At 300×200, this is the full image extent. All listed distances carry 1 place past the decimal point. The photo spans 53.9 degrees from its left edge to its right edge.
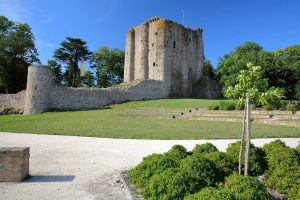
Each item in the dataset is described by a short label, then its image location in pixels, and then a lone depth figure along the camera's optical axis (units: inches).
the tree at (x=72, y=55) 1900.8
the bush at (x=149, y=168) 241.9
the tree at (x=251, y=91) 233.9
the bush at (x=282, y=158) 250.2
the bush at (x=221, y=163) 248.8
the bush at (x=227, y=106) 978.1
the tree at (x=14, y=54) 1674.5
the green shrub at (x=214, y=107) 1002.0
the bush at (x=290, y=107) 916.0
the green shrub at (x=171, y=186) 194.1
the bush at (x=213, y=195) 158.2
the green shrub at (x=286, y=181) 216.1
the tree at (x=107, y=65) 2276.8
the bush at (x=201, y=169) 220.5
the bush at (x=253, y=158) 267.7
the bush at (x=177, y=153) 282.8
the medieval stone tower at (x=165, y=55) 1726.1
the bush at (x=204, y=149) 300.7
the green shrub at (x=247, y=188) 174.7
